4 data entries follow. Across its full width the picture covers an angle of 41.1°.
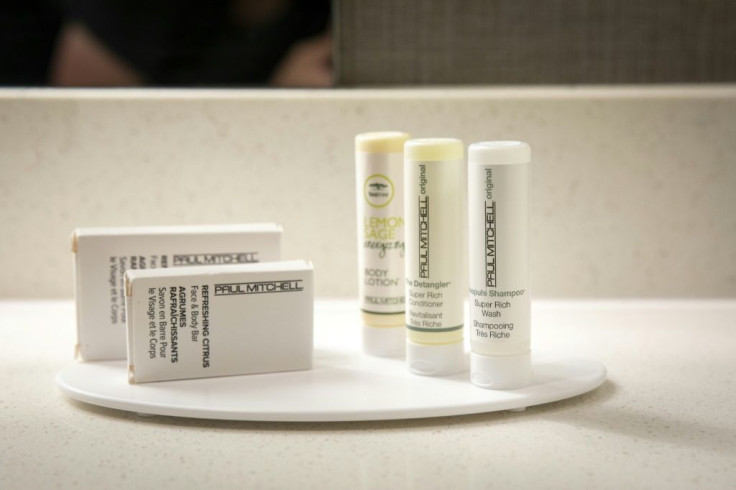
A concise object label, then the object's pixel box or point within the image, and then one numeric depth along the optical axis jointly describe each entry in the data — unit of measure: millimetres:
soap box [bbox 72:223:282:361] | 858
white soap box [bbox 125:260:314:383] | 768
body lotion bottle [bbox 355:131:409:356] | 835
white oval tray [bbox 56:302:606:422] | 708
